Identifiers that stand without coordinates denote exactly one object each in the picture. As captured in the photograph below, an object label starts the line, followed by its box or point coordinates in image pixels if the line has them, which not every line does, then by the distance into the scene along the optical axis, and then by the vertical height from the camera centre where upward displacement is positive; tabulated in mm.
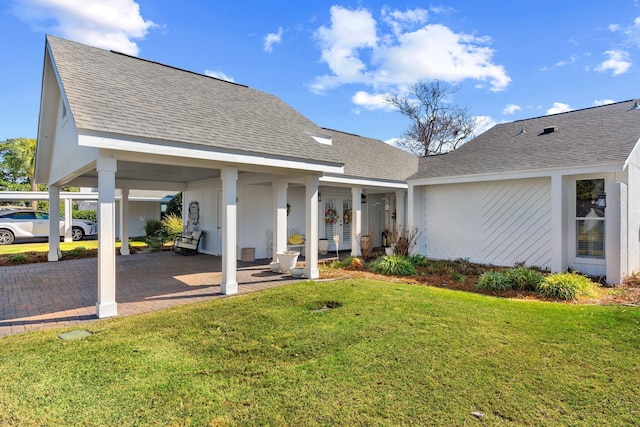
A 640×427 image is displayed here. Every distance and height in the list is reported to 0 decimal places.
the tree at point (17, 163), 28516 +4458
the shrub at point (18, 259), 11101 -1487
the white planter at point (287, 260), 8719 -1204
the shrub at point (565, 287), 6562 -1446
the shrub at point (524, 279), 7273 -1416
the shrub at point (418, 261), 10250 -1437
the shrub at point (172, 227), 15172 -616
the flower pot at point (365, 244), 11648 -1067
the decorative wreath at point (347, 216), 14703 -126
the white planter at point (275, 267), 9102 -1424
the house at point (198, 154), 5504 +1277
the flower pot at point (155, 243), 14141 -1242
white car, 17484 -617
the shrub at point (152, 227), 17594 -715
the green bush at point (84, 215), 23756 -133
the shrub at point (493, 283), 7336 -1502
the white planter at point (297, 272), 8423 -1445
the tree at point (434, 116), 29188 +8289
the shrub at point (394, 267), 9016 -1438
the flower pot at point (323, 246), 13172 -1260
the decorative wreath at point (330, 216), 13992 -121
